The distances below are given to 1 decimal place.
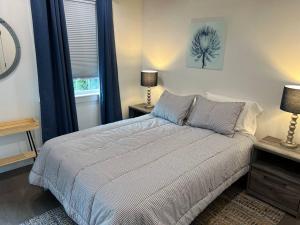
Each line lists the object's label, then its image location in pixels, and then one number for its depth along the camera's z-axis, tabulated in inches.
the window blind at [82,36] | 120.0
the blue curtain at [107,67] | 127.0
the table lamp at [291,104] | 80.7
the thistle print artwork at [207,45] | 111.7
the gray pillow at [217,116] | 97.1
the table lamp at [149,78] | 137.2
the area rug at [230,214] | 79.3
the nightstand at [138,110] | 139.2
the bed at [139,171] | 58.6
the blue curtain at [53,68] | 105.3
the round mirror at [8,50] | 99.3
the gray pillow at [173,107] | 112.5
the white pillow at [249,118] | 100.3
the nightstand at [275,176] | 82.5
